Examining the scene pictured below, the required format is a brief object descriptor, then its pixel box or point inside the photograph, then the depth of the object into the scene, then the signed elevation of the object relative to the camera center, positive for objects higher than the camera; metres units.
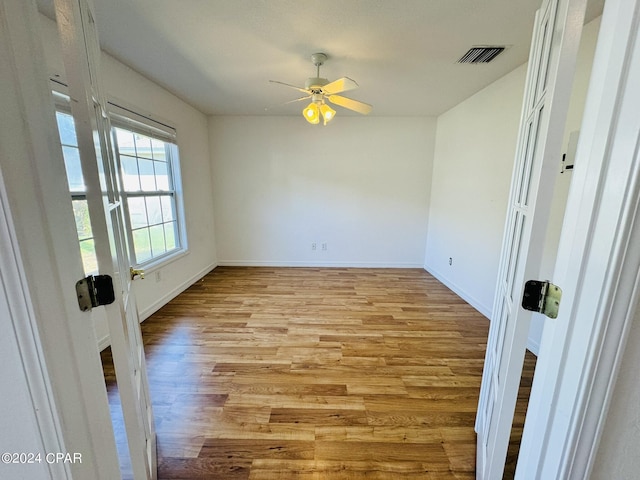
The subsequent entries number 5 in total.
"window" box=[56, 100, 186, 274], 1.84 +0.03
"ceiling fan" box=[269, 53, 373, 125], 2.07 +0.86
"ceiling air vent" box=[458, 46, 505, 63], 2.01 +1.13
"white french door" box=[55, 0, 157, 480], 0.63 -0.04
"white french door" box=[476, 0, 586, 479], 0.64 -0.06
